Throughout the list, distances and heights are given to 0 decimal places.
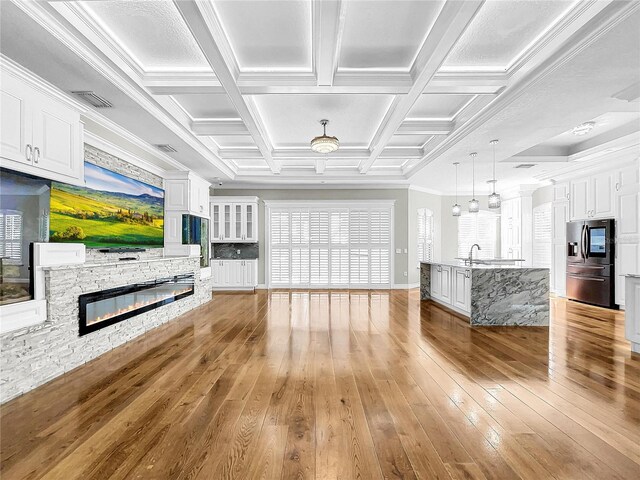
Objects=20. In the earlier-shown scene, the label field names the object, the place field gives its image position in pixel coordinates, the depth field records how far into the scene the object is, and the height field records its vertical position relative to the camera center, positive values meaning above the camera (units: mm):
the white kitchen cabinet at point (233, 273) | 8250 -837
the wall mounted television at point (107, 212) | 3709 +385
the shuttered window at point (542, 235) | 7957 +151
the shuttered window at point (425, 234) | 9336 +199
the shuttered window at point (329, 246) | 8742 -149
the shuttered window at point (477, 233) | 9820 +246
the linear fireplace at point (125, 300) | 3494 -804
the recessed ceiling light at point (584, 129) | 4923 +1775
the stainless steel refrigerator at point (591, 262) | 6012 -398
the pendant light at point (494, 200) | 5074 +650
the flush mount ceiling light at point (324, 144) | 4309 +1304
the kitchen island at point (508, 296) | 4828 -820
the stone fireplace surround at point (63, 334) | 2617 -918
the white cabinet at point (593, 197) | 6090 +895
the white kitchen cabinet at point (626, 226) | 5607 +275
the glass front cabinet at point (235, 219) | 8375 +539
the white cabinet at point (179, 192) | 6066 +911
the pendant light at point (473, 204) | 5488 +628
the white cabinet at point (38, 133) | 2607 +954
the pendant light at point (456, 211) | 6168 +572
